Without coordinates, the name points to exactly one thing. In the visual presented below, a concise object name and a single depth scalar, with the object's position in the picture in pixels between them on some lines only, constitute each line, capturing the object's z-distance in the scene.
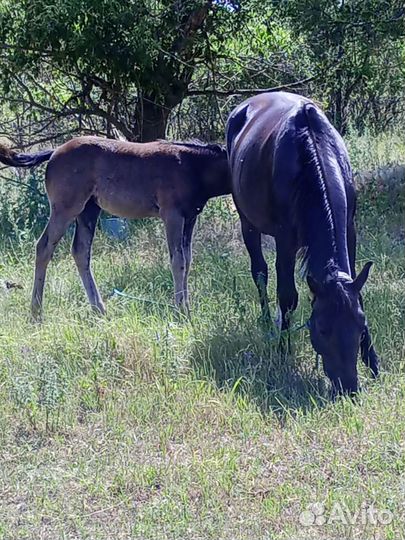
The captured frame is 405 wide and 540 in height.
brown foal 13.21
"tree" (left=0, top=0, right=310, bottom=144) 18.23
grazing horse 9.22
